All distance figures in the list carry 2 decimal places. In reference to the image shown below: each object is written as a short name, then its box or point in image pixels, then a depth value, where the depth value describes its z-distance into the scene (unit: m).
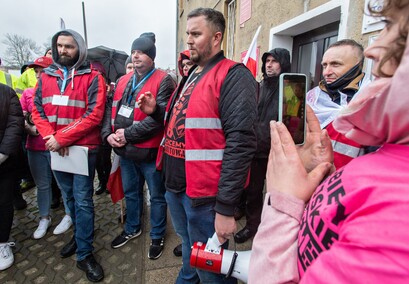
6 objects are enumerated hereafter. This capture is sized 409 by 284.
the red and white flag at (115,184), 2.93
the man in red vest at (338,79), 1.72
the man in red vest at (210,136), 1.50
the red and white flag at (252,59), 3.47
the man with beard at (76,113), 2.39
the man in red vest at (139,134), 2.47
